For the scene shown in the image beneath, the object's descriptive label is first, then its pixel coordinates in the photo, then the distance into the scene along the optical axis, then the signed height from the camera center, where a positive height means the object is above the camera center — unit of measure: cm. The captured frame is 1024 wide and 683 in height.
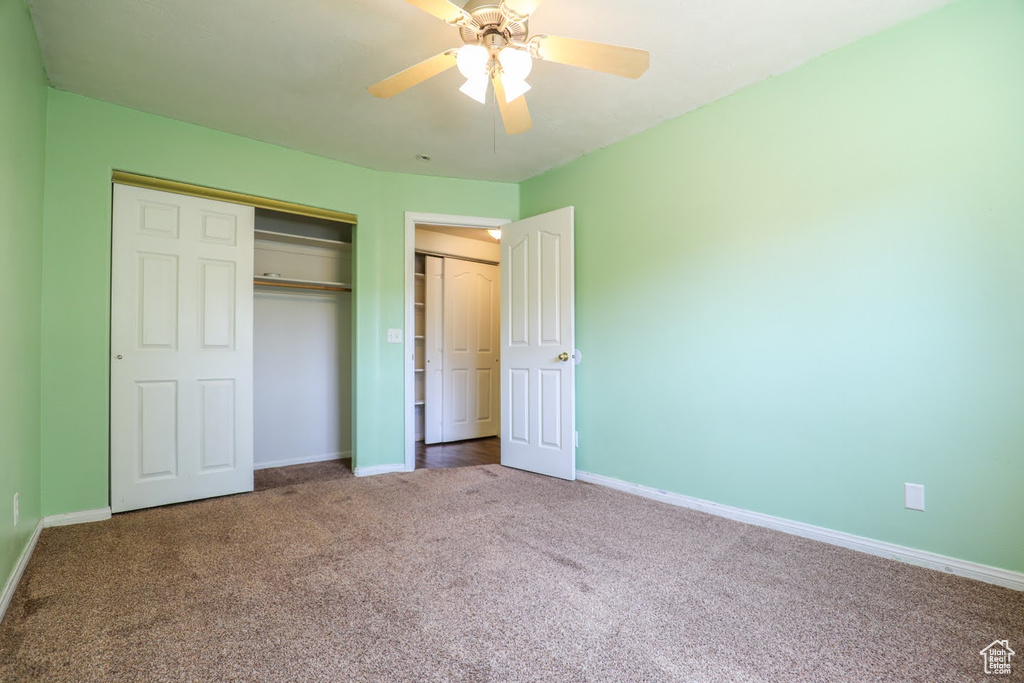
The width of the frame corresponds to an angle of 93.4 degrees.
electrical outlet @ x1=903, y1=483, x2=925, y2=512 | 218 -68
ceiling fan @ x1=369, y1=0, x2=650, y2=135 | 181 +119
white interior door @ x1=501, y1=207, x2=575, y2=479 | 371 +4
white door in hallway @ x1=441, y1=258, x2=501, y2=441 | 541 +0
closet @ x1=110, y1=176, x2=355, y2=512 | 295 +11
